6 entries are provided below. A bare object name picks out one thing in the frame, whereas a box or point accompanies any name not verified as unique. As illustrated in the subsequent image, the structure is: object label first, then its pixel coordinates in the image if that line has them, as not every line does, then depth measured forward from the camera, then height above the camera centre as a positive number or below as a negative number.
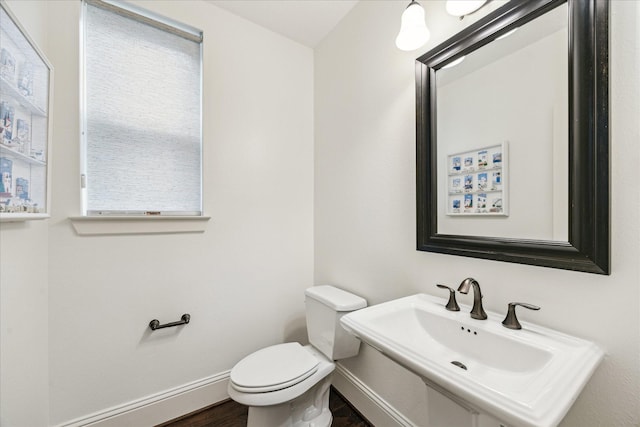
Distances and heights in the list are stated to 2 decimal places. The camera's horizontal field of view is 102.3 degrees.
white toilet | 1.17 -0.77
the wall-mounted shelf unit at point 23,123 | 0.79 +0.32
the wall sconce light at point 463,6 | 0.94 +0.77
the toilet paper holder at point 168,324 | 1.42 -0.62
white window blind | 1.34 +0.56
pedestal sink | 0.54 -0.39
